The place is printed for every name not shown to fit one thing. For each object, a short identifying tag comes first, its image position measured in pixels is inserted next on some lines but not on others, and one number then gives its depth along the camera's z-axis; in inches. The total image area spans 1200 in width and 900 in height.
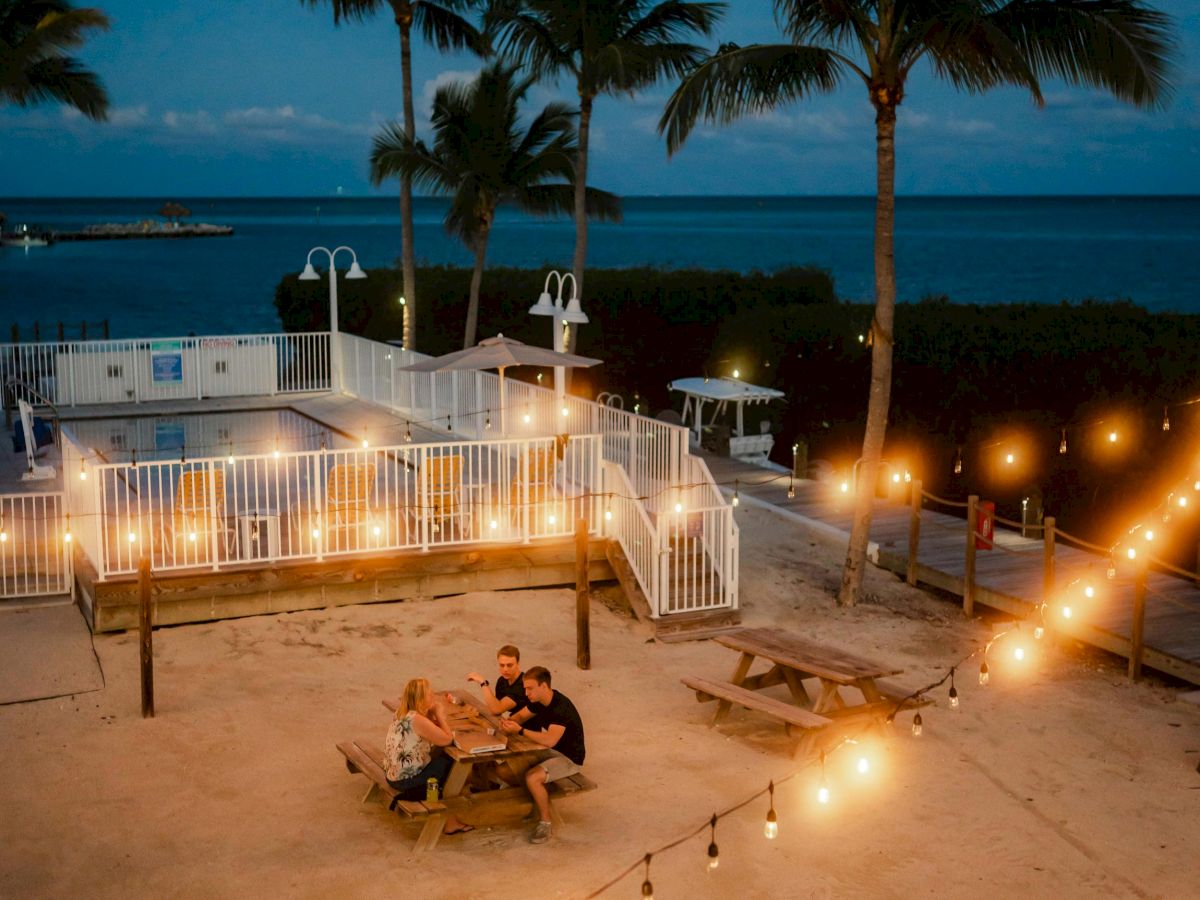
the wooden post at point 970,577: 565.3
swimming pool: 853.8
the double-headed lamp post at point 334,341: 973.8
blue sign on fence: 983.0
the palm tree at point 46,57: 995.3
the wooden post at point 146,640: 424.2
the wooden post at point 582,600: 482.9
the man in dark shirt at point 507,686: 373.4
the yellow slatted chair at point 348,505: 546.6
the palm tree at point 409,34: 953.5
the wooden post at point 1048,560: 530.9
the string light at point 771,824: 327.6
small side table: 522.6
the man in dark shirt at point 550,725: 359.3
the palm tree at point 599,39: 816.9
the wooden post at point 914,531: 600.4
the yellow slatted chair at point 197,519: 516.7
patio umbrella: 616.4
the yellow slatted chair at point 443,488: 556.4
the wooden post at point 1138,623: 479.8
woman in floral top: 341.4
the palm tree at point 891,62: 489.4
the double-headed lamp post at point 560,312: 644.1
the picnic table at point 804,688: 410.0
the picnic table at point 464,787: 338.0
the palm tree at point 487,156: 901.8
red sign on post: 585.9
